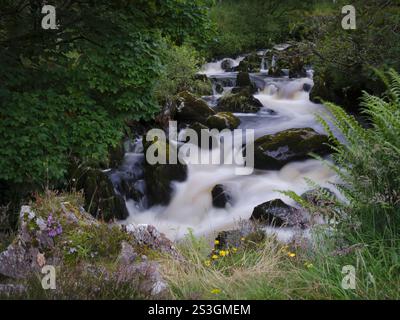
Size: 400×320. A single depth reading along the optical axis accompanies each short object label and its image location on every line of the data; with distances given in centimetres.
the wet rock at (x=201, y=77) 1760
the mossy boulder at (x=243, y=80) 1792
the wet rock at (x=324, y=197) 439
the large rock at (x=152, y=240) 485
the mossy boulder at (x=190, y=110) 1365
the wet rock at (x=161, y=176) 1034
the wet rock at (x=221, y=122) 1339
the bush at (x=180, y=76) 1407
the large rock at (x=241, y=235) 600
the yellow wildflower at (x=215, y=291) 350
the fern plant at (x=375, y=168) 391
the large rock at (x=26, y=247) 401
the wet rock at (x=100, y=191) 892
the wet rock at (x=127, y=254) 433
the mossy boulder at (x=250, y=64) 2105
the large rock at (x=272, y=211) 820
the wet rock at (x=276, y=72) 1961
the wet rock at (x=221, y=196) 1014
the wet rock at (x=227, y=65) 2153
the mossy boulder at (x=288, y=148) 1113
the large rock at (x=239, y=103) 1548
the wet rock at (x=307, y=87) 1725
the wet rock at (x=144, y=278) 350
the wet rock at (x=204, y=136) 1253
